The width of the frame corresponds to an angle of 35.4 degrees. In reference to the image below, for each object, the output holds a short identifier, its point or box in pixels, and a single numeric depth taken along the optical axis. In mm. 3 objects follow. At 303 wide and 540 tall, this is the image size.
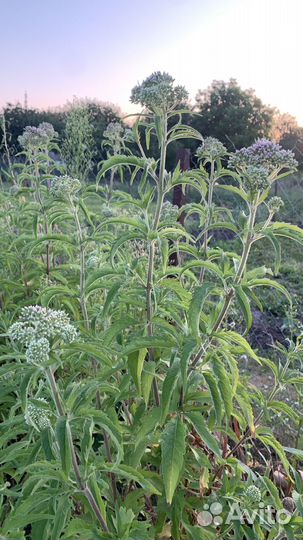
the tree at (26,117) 16766
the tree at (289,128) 20155
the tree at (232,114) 30062
